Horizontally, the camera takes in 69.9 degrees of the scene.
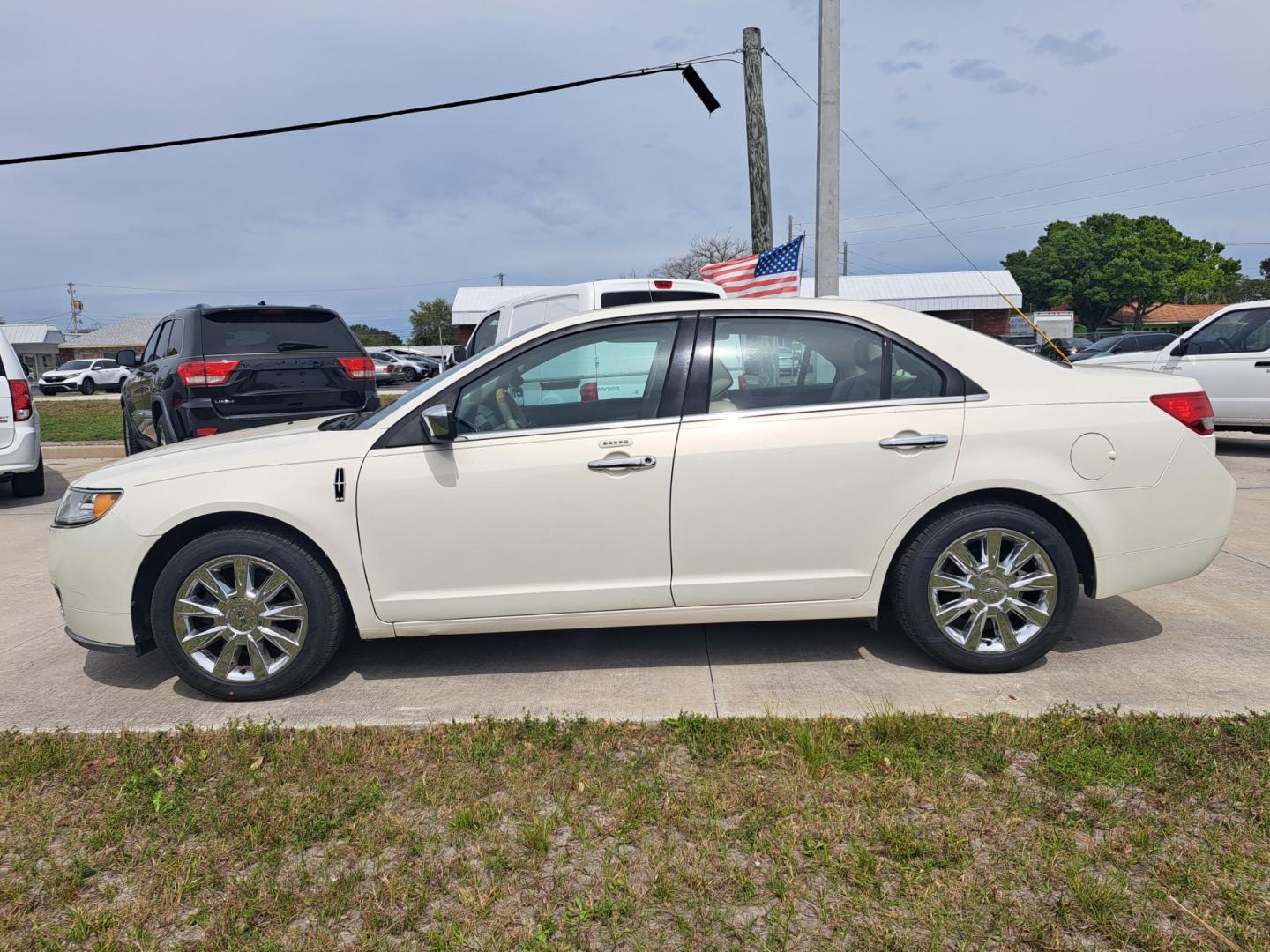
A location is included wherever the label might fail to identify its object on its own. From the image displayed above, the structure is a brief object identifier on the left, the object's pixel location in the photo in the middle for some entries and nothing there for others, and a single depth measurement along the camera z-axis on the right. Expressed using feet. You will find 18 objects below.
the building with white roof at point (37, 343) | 224.33
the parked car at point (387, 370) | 129.69
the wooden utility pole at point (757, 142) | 43.19
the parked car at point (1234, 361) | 33.99
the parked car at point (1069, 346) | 87.35
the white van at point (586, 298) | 27.55
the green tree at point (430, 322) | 255.68
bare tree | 144.37
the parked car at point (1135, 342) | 67.67
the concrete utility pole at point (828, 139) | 30.66
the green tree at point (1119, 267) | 201.16
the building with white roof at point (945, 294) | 138.21
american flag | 37.65
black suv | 27.07
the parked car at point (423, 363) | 140.29
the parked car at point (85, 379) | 141.69
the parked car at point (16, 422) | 28.99
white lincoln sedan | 12.52
